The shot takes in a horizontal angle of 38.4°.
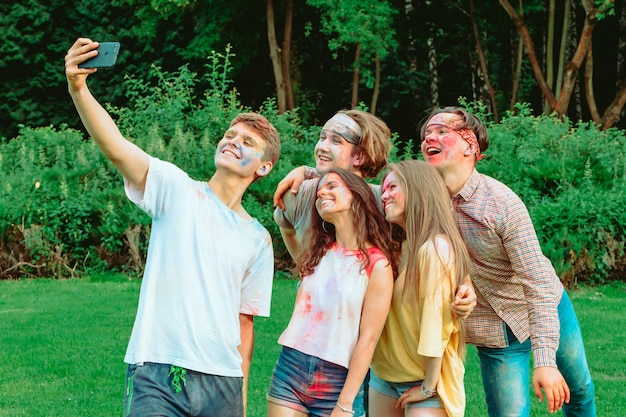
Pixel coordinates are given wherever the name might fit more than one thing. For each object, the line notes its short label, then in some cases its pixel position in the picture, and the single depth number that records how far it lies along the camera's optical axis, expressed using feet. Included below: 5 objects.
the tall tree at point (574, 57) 57.36
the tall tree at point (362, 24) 66.03
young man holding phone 11.12
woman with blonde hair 12.23
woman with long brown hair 12.30
